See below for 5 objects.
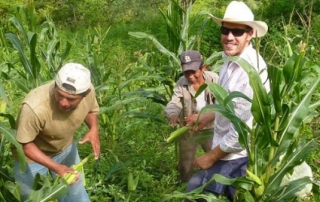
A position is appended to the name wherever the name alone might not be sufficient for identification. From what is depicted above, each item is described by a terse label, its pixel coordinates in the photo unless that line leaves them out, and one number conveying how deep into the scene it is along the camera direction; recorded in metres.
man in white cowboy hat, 2.99
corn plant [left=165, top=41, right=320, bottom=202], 2.72
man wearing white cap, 3.06
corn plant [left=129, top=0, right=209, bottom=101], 4.58
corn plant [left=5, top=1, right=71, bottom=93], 4.00
